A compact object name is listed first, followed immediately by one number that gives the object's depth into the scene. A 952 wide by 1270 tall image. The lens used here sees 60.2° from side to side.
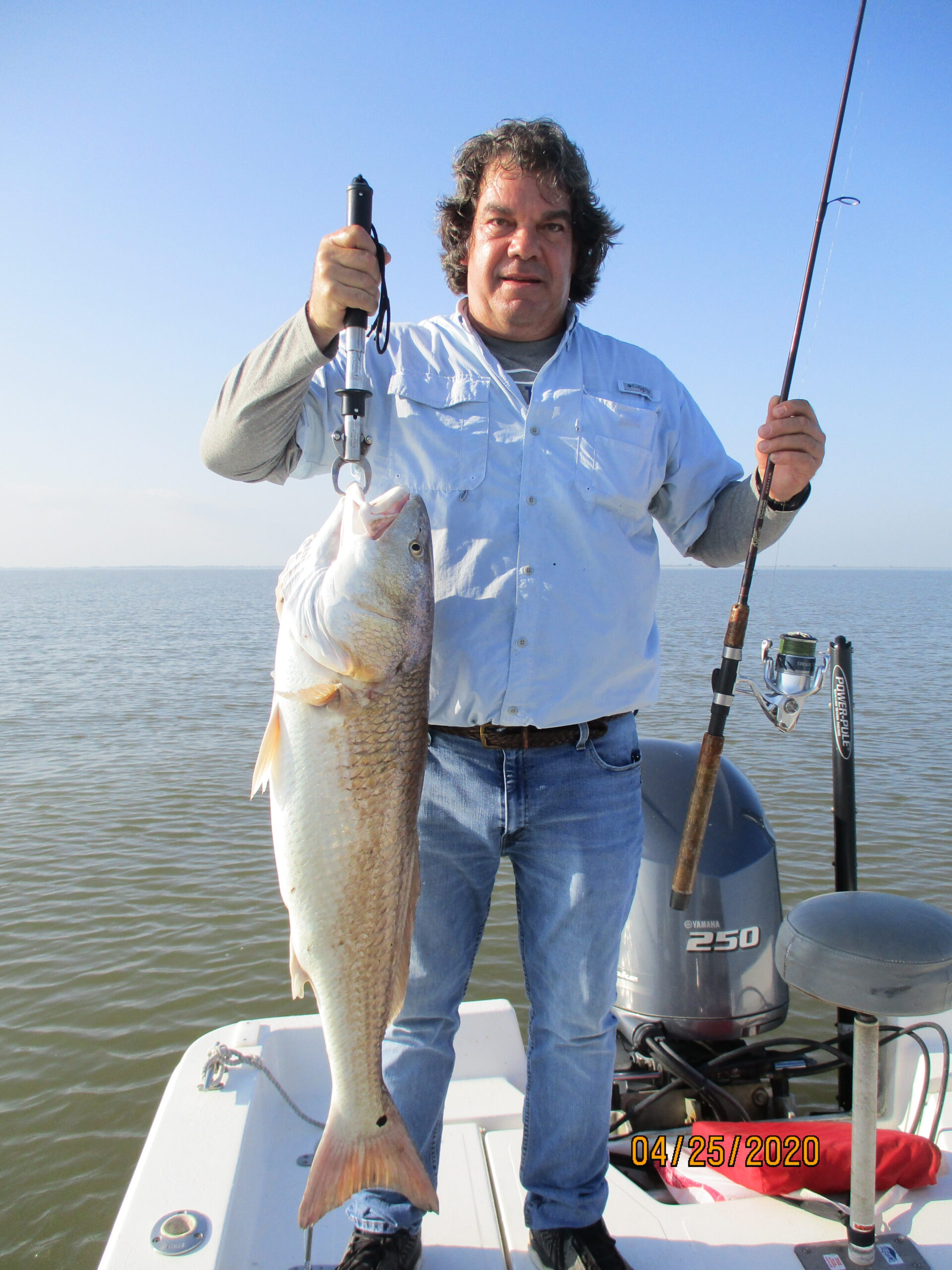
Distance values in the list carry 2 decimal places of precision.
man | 2.30
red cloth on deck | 2.71
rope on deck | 2.95
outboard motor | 3.31
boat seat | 1.98
